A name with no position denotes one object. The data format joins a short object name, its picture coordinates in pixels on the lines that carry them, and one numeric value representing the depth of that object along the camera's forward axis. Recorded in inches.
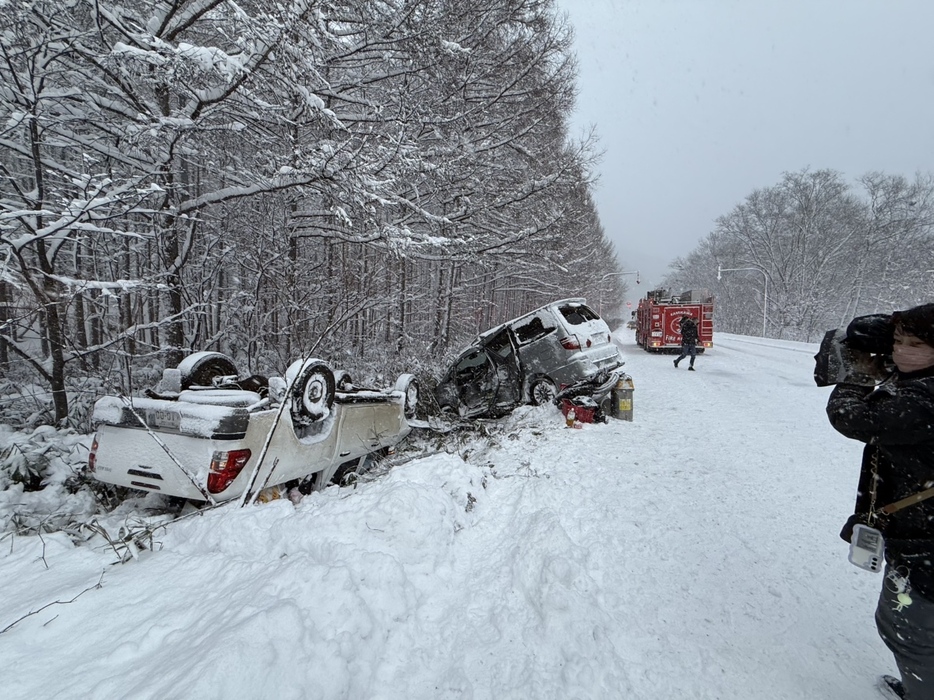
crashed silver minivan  271.1
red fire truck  657.0
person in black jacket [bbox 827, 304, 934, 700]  61.8
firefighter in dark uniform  483.8
